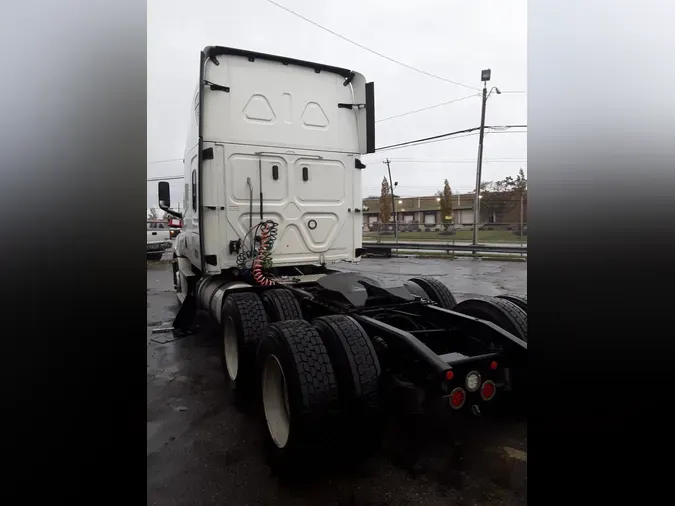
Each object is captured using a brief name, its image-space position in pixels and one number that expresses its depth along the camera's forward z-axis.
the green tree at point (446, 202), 41.69
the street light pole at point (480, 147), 17.72
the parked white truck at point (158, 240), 17.95
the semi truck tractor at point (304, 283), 2.52
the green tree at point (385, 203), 51.25
